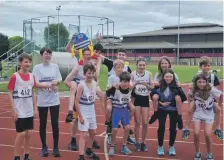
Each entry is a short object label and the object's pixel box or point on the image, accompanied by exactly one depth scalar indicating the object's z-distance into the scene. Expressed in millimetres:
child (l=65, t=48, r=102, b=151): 6586
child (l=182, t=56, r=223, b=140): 6340
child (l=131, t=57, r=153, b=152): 6879
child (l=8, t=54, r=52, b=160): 5832
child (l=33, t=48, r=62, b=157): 6547
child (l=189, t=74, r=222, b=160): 6223
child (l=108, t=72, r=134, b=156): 6547
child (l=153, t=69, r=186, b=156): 6680
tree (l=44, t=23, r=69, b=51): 26359
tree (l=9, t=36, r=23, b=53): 116731
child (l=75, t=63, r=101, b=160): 6047
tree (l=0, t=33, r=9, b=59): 60803
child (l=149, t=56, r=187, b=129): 6629
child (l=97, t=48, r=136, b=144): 7125
